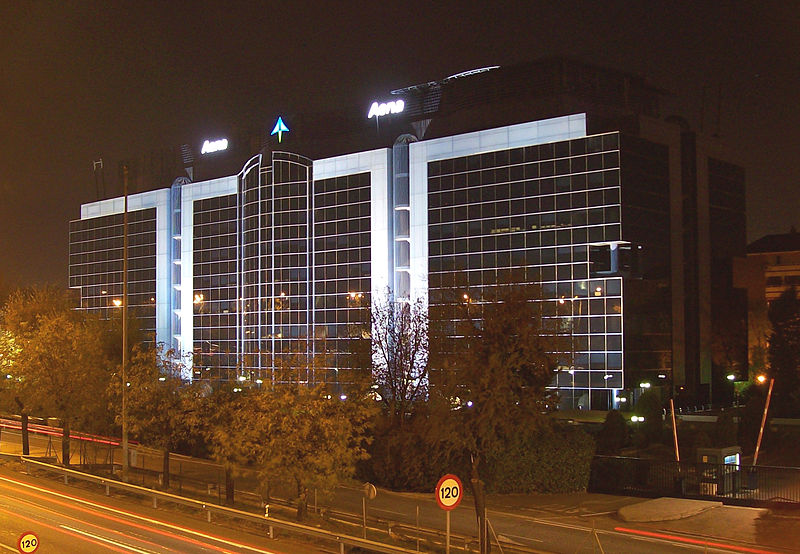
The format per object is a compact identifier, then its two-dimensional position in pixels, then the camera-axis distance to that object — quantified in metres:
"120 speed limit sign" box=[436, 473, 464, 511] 17.33
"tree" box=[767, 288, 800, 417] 60.16
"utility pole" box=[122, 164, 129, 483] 31.42
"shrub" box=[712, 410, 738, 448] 38.38
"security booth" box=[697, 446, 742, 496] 29.03
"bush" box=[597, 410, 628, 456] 40.97
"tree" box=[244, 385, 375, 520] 23.67
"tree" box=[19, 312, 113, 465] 36.41
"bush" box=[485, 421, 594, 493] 32.25
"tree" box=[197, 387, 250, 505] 24.58
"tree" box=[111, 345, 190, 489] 31.34
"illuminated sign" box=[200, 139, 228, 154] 88.88
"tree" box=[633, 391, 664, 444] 46.62
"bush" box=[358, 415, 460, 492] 32.91
